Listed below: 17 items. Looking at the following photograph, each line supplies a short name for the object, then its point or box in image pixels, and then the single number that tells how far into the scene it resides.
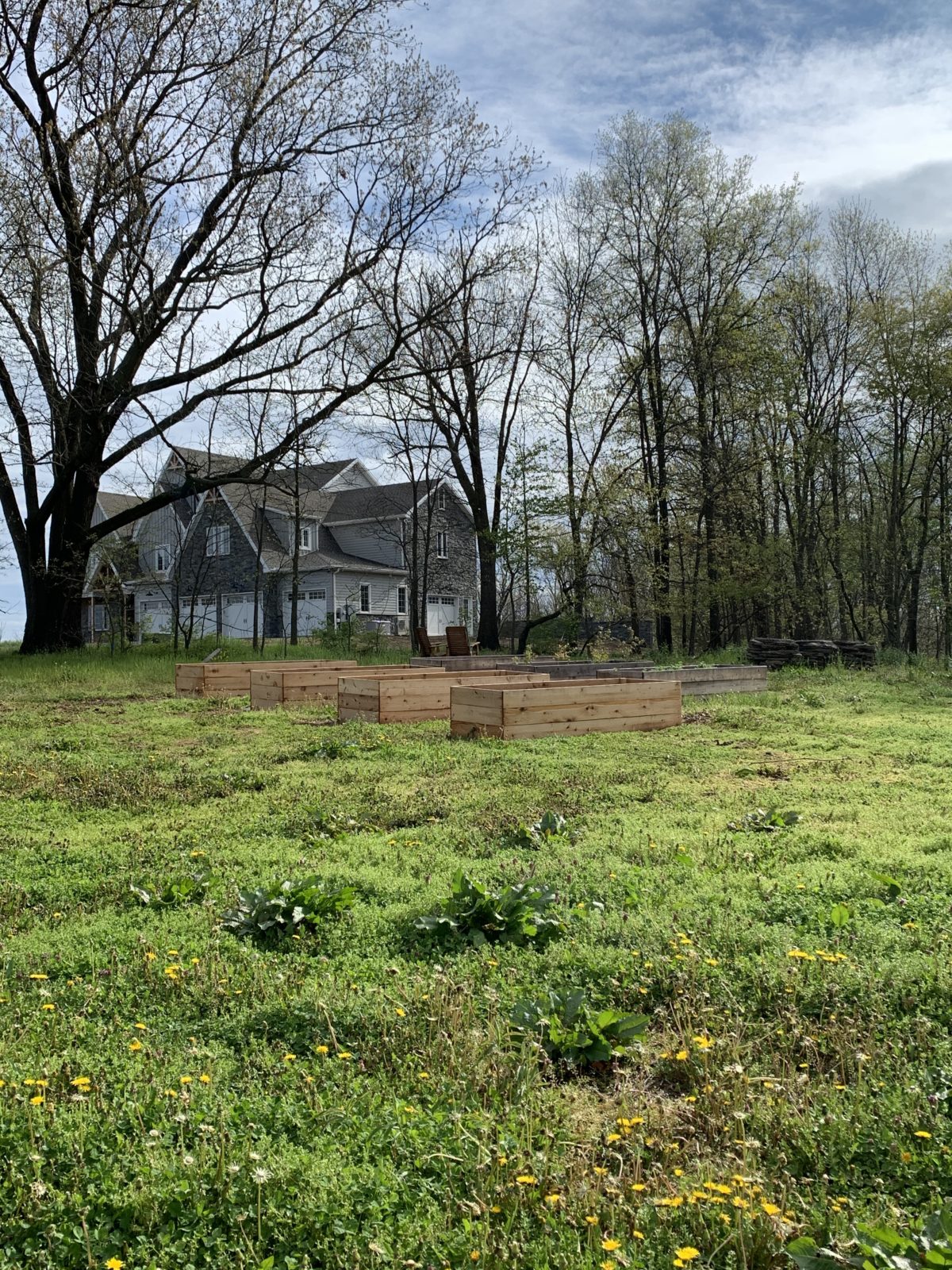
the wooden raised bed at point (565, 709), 9.38
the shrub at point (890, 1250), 1.66
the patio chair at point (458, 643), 21.77
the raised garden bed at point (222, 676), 14.21
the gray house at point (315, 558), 35.06
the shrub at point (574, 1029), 2.68
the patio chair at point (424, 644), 21.75
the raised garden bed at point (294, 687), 12.61
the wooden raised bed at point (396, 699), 10.70
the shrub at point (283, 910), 3.66
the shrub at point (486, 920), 3.53
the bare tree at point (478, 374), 25.14
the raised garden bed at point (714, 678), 13.91
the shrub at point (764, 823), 5.29
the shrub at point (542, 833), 4.96
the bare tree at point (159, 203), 17.02
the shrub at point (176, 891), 4.08
